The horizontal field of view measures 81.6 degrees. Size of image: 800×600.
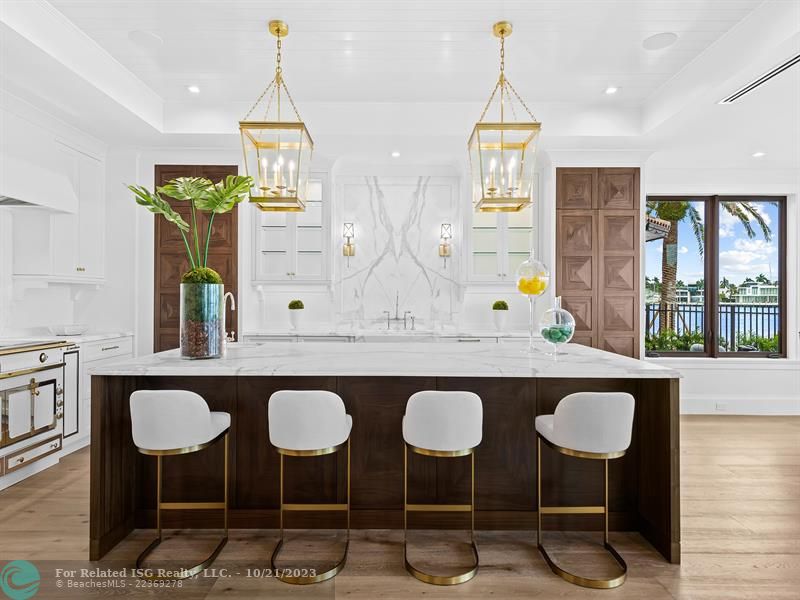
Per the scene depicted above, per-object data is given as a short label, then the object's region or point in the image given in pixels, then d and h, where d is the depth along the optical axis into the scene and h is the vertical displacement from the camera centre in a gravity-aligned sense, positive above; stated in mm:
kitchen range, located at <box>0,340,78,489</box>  3127 -703
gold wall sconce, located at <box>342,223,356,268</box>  5551 +779
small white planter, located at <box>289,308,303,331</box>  5125 -135
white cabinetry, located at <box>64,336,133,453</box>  3707 -681
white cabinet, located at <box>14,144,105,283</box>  3965 +646
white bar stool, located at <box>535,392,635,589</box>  2092 -559
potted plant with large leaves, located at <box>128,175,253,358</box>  2529 +95
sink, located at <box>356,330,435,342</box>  4973 -341
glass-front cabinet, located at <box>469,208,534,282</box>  5203 +676
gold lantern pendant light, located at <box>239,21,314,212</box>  2609 +821
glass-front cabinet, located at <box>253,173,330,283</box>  5125 +700
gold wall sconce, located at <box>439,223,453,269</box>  5570 +758
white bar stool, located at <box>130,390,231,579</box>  2104 -531
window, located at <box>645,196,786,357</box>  5711 +345
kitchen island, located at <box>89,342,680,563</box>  2574 -900
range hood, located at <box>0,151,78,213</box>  3426 +956
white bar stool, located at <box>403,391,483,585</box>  2090 -550
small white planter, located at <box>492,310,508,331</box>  5160 -167
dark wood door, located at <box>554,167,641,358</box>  4883 +501
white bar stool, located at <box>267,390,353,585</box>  2102 -542
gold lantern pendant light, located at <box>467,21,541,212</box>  2604 +807
